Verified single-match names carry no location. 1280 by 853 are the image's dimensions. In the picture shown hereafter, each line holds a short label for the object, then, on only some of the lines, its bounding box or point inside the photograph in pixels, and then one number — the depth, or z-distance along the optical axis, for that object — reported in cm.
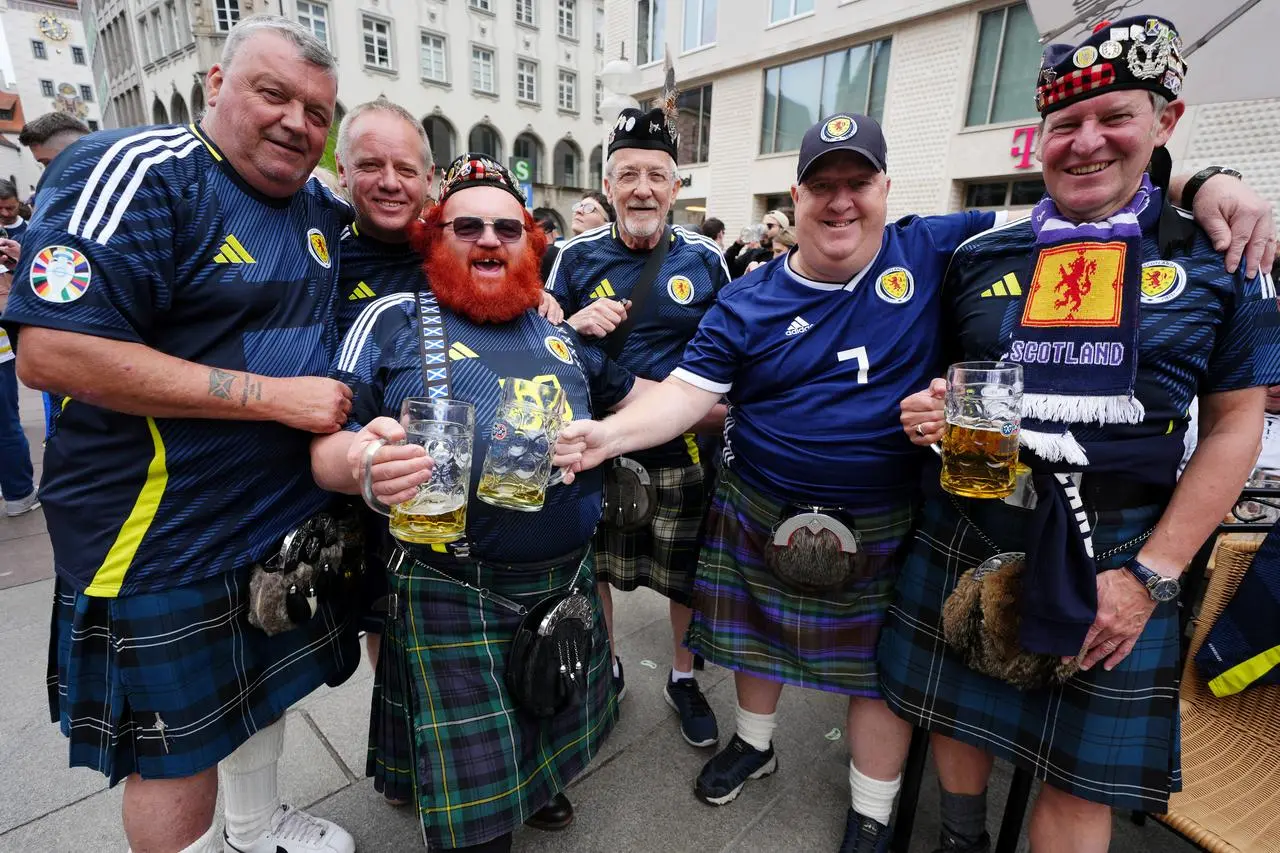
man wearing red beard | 170
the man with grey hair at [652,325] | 260
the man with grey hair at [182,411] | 135
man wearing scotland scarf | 143
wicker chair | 161
